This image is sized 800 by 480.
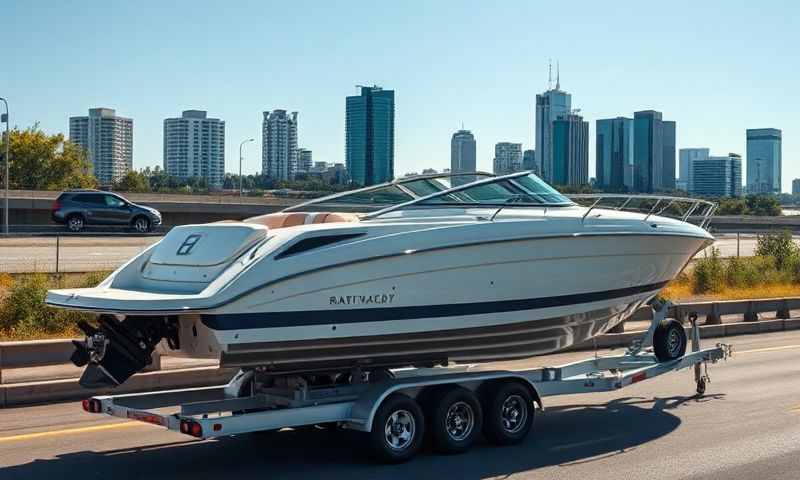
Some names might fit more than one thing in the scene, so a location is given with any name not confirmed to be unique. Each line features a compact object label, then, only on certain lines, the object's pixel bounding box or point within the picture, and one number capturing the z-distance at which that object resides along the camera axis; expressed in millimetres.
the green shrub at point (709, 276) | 28031
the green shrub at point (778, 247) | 33594
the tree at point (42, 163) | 88625
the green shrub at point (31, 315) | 15039
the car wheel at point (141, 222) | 37969
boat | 8477
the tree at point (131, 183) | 111188
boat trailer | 8453
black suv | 37625
